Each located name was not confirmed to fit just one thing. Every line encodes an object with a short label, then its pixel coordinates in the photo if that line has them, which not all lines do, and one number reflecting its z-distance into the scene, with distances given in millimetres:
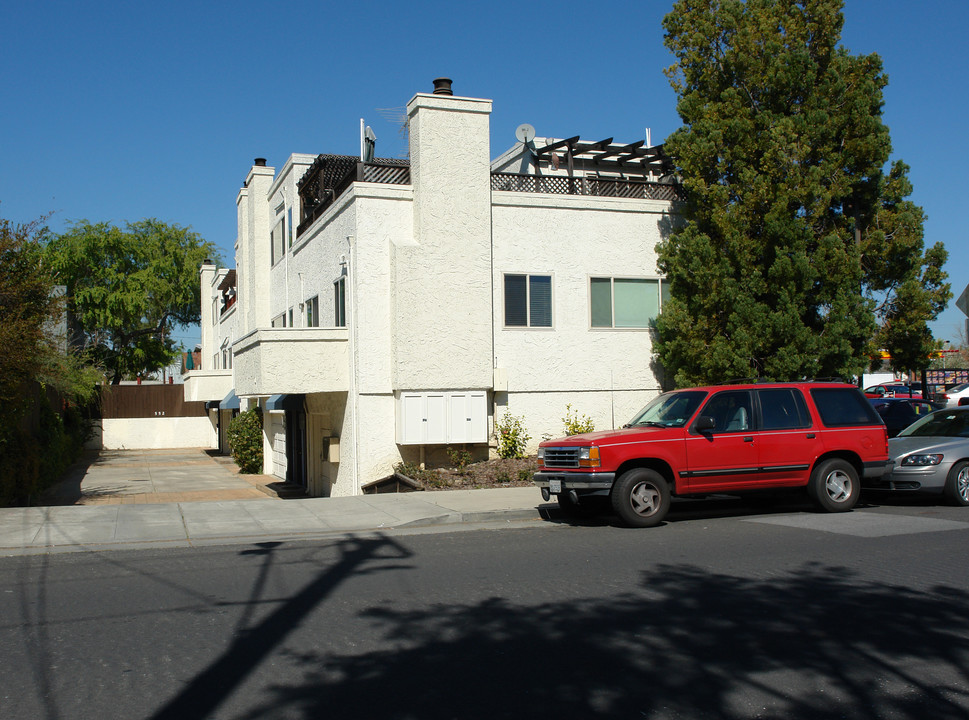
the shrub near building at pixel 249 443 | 29047
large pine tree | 17656
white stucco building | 17422
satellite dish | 21672
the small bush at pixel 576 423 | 18562
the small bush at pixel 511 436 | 18125
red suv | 11656
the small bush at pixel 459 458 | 17516
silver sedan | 13109
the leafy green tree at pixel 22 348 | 13500
